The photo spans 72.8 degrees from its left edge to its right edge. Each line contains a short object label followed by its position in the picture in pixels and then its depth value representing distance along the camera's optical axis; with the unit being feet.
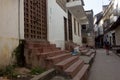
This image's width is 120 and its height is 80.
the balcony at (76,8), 22.48
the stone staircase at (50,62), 8.25
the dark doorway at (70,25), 23.29
